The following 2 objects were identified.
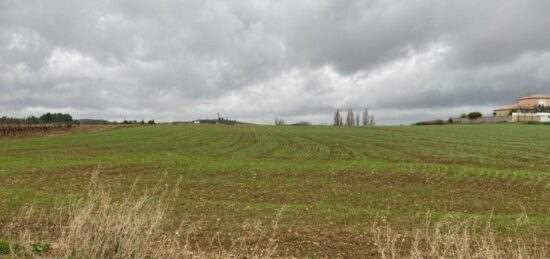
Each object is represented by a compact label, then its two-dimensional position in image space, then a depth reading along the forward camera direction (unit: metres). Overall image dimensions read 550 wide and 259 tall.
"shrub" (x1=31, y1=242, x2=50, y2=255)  7.38
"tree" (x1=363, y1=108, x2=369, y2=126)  182.19
